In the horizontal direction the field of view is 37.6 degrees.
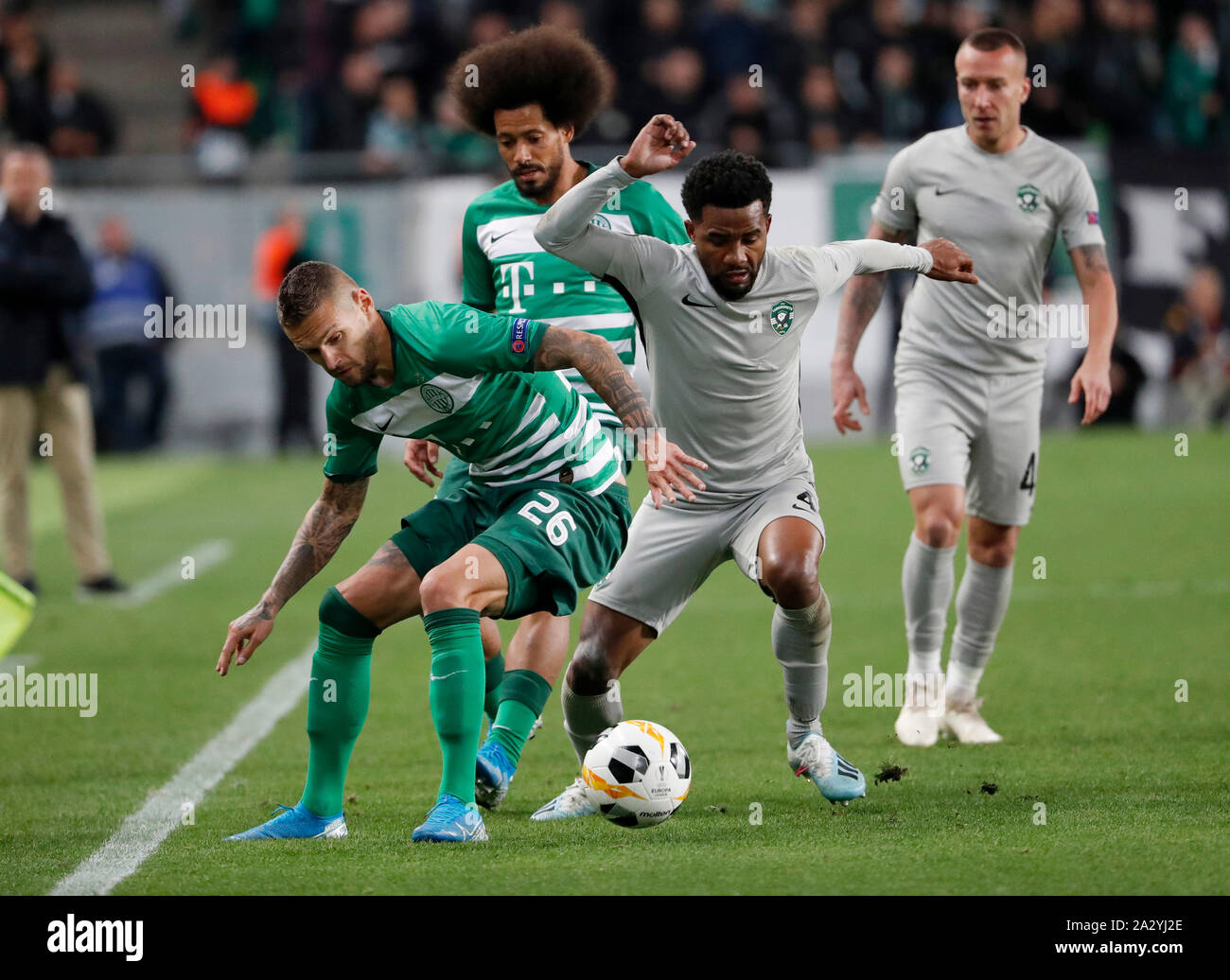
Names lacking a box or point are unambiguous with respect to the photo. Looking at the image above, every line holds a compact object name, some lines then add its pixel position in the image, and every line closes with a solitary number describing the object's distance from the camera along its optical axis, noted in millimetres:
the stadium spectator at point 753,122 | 19266
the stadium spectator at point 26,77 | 20562
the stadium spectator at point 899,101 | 20484
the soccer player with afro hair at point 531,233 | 6215
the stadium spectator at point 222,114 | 20828
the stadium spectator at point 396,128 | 19938
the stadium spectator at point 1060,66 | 20000
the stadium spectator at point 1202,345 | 18703
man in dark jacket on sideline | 11469
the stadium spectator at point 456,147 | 19469
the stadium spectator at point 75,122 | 20500
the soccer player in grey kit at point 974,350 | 6934
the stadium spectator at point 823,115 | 20188
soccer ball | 5383
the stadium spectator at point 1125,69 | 20766
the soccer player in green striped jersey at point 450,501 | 5270
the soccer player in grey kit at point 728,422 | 5605
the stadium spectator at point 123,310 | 18891
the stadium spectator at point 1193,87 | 20953
